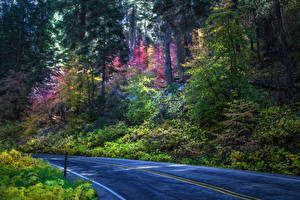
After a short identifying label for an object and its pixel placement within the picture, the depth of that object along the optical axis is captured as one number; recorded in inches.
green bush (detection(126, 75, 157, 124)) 878.4
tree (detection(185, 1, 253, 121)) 567.8
